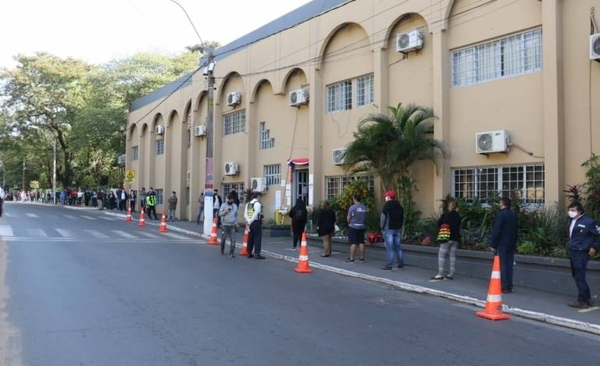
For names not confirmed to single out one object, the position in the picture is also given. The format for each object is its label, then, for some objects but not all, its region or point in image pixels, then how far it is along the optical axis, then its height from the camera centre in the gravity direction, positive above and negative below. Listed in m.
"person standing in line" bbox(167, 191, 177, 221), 28.16 -0.29
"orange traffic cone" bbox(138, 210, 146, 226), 25.23 -1.02
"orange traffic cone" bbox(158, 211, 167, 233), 22.22 -1.15
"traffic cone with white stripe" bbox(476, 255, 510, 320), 8.22 -1.55
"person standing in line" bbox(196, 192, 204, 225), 25.23 -0.37
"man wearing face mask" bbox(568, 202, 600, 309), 8.60 -0.73
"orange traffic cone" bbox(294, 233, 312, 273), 12.46 -1.43
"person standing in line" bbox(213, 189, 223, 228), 22.87 -0.15
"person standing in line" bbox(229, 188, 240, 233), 15.30 -0.48
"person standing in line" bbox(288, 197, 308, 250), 15.62 -0.52
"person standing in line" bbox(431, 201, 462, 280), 11.11 -0.85
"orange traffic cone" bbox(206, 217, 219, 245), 18.03 -1.25
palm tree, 14.43 +1.39
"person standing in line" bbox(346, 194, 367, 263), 13.60 -0.69
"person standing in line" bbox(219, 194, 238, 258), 15.08 -0.48
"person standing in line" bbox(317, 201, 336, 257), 14.67 -0.67
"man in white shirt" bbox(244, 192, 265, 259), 14.49 -0.64
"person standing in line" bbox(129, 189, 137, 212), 35.56 +0.07
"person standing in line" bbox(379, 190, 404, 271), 12.51 -0.56
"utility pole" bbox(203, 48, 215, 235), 20.69 +1.42
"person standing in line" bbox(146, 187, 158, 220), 29.33 -0.20
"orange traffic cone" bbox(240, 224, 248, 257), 15.08 -1.35
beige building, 12.29 +3.19
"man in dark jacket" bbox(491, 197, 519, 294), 9.87 -0.68
